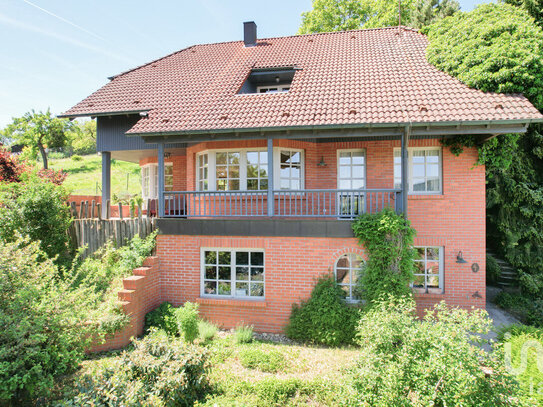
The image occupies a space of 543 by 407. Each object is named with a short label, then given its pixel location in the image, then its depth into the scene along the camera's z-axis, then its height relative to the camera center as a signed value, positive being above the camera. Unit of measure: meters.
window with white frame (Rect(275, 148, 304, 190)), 10.20 +1.30
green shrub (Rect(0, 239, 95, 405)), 4.58 -1.96
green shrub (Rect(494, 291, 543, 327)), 9.52 -3.23
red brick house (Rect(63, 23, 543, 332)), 8.39 +1.00
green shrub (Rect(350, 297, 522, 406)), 4.42 -2.40
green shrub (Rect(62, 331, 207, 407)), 4.61 -2.73
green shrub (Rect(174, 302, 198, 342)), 7.40 -2.74
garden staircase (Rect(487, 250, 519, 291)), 11.32 -2.58
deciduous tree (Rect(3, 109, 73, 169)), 31.53 +8.02
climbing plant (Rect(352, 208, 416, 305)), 7.68 -1.19
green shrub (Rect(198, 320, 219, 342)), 8.01 -3.19
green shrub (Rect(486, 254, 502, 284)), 11.51 -2.24
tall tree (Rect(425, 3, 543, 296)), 8.56 +3.24
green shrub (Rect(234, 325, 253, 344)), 7.82 -3.23
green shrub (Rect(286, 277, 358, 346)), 7.72 -2.79
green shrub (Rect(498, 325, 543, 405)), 5.18 -2.86
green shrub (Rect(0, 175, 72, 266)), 9.43 -0.17
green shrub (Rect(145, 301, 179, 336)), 8.20 -2.96
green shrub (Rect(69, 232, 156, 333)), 7.58 -1.83
